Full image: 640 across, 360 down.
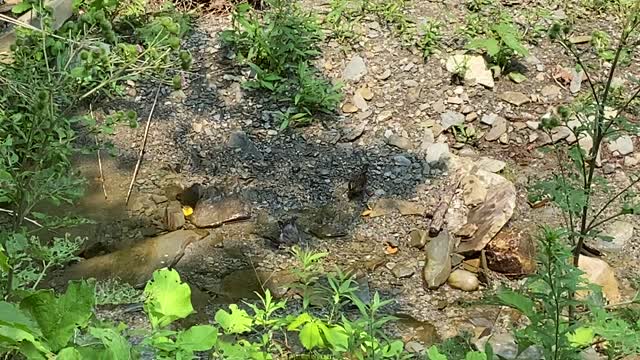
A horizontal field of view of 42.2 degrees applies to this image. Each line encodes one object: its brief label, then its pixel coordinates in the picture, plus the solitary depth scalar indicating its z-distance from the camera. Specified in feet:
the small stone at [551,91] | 15.17
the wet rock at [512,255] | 12.06
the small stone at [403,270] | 12.19
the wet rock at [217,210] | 13.12
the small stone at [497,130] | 14.48
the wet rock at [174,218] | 12.98
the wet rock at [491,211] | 12.45
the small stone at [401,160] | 14.11
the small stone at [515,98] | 15.02
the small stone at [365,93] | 15.29
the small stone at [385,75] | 15.56
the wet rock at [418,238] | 12.68
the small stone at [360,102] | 15.11
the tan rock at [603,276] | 11.39
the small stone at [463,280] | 11.87
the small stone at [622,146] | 14.10
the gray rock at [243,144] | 14.43
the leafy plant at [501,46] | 15.38
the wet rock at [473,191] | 13.05
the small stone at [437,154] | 14.02
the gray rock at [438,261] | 11.94
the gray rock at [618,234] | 12.50
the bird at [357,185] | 13.58
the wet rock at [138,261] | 11.79
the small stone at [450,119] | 14.65
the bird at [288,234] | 12.75
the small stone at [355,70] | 15.58
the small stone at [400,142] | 14.43
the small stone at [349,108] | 15.07
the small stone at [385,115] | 14.93
